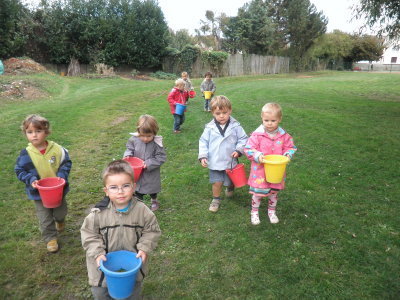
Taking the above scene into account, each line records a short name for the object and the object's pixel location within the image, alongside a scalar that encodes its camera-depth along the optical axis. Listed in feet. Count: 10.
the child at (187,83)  37.76
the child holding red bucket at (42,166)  11.58
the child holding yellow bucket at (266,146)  13.20
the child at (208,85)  39.67
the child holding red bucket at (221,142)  14.46
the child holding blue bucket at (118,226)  8.24
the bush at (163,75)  86.76
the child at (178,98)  29.05
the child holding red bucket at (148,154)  14.34
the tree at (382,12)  35.32
